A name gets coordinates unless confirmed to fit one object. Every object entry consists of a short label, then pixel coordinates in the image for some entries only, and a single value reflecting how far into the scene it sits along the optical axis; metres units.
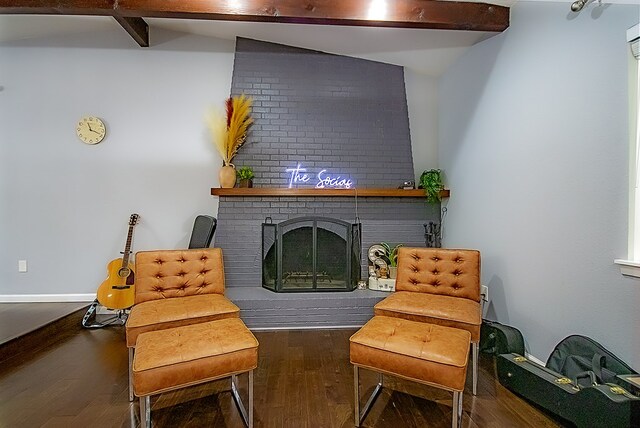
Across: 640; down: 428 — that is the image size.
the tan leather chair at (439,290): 2.10
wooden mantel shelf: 3.54
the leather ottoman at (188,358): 1.57
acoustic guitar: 3.20
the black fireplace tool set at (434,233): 3.84
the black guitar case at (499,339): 2.33
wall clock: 3.68
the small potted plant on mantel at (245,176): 3.63
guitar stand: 3.24
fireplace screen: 3.63
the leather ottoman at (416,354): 1.60
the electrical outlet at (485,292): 2.94
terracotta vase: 3.57
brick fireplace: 3.76
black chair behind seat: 3.41
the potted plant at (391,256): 3.65
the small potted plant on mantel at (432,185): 3.64
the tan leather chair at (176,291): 2.04
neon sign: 3.84
